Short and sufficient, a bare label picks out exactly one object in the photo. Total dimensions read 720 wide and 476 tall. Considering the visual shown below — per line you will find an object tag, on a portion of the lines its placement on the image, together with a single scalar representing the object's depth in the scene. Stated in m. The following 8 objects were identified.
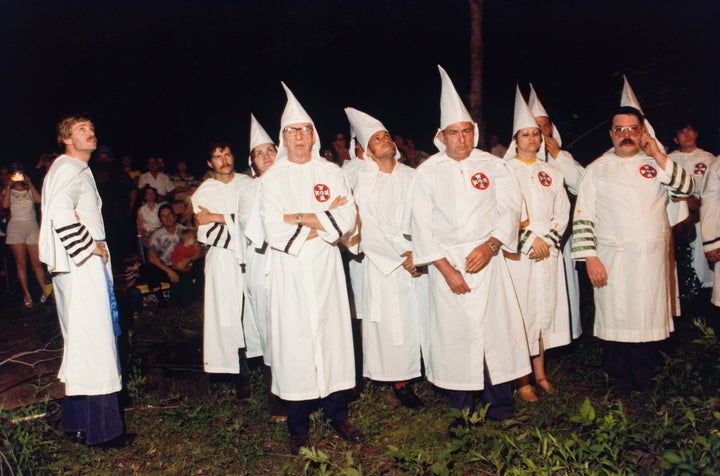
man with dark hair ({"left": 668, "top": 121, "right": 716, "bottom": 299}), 7.86
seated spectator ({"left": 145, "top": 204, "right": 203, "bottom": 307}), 9.70
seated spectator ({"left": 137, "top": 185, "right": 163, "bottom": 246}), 10.41
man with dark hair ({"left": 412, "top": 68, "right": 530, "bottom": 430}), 4.88
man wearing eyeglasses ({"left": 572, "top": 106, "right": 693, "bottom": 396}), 5.26
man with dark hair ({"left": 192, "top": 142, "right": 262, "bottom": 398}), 6.08
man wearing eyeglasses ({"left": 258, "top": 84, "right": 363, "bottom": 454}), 4.75
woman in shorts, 10.27
